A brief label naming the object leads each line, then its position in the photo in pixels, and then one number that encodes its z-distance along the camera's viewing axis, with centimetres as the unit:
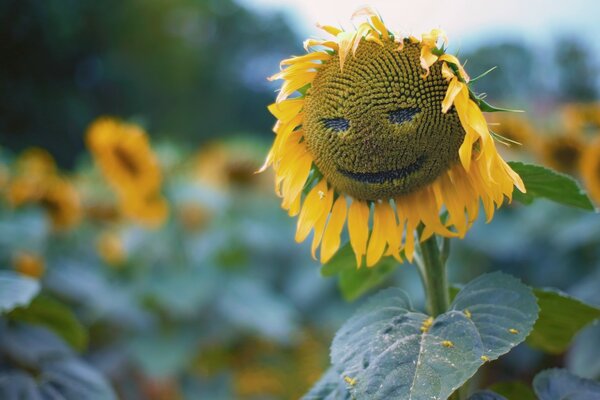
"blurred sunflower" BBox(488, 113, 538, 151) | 256
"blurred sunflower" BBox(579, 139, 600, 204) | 196
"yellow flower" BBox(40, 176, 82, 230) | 250
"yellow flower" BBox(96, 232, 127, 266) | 317
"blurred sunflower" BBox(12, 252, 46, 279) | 224
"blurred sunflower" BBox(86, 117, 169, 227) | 252
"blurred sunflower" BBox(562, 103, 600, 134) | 231
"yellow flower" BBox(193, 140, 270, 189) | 377
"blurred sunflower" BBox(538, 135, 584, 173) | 244
